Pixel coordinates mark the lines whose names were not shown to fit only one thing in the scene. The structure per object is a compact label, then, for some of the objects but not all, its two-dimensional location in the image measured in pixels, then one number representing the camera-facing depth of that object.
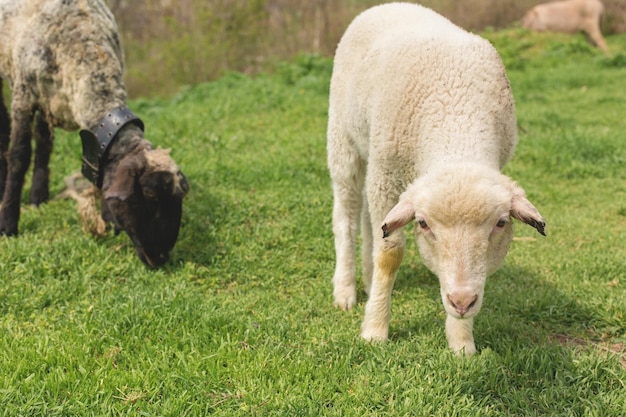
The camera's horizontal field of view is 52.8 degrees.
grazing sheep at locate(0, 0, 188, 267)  4.48
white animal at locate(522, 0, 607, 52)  15.77
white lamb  2.69
